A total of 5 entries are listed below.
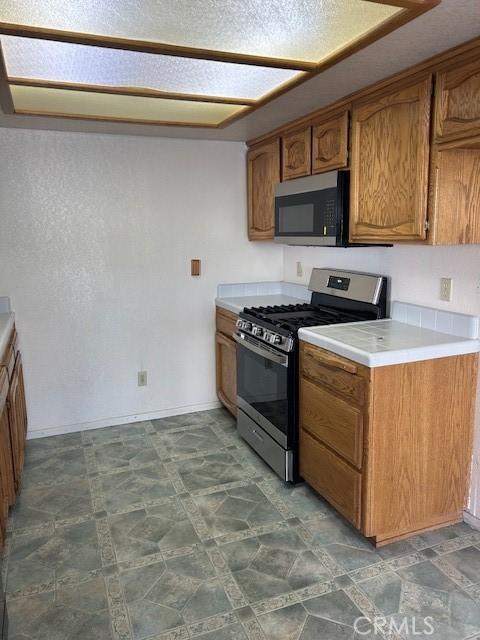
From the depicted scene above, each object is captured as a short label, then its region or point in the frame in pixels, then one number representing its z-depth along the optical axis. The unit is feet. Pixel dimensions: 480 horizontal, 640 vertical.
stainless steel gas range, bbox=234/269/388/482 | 8.81
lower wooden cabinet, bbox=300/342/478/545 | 6.95
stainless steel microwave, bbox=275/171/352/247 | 8.71
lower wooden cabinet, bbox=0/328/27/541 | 7.03
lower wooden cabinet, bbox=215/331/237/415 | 11.60
